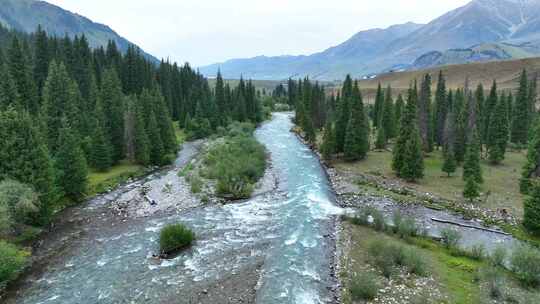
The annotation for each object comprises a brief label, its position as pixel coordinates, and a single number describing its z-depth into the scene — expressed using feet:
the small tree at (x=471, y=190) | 130.31
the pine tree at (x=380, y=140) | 234.58
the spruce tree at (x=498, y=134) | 193.27
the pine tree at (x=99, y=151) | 171.01
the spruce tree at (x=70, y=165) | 132.26
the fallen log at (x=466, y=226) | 109.31
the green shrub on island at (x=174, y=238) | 96.37
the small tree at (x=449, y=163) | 165.18
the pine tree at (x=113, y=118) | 190.80
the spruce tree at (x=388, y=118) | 251.60
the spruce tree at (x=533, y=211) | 104.27
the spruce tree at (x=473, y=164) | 147.84
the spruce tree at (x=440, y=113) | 229.17
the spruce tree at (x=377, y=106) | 321.11
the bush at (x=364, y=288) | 73.77
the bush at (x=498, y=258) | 84.94
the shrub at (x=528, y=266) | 78.07
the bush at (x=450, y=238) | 97.66
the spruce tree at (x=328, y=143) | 205.57
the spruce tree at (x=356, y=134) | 203.21
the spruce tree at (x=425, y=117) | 215.10
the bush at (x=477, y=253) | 90.38
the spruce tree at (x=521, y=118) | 245.65
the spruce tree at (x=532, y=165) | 137.28
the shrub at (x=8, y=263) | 77.92
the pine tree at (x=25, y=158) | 108.17
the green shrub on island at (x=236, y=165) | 147.84
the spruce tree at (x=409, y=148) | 159.94
